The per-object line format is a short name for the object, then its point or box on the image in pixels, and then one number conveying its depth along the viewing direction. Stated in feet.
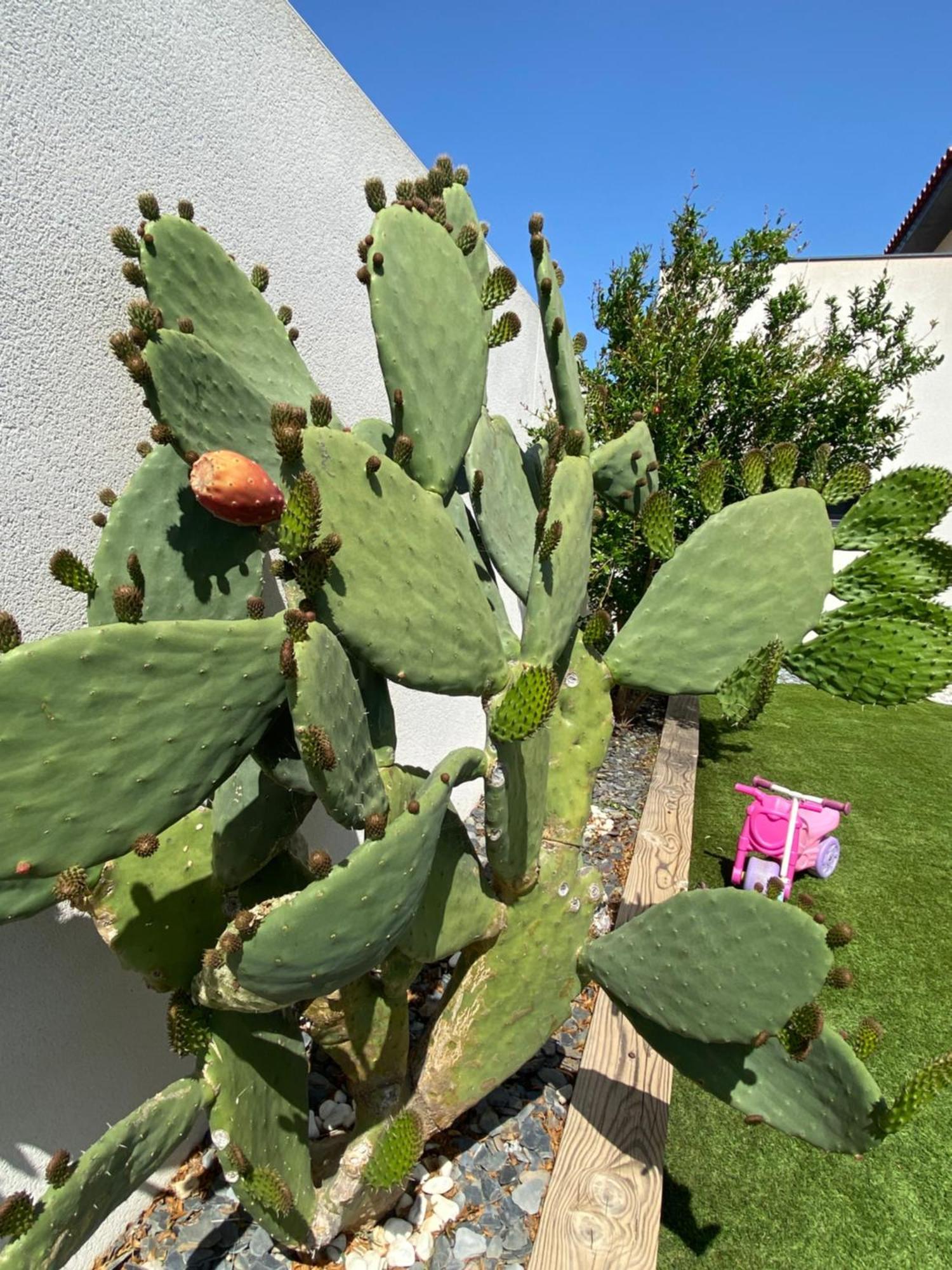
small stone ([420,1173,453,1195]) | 5.54
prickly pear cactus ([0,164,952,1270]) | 3.06
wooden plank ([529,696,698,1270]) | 4.93
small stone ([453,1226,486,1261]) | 5.06
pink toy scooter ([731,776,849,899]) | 10.12
